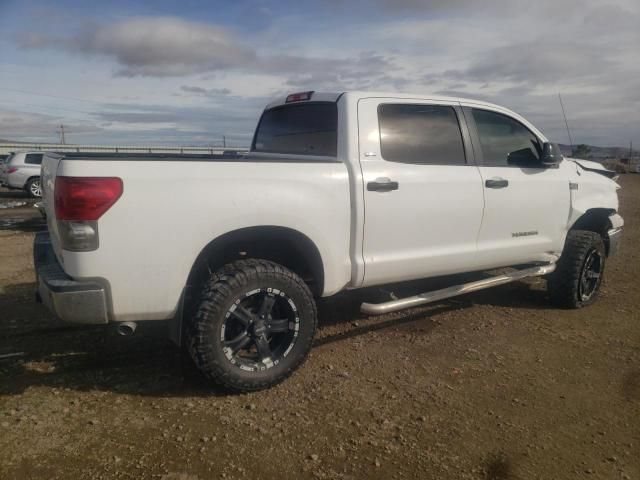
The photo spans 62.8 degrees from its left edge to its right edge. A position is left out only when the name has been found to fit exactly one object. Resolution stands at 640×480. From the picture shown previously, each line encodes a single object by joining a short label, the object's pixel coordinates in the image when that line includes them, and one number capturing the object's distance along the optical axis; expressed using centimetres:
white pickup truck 287
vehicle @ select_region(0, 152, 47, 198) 1820
